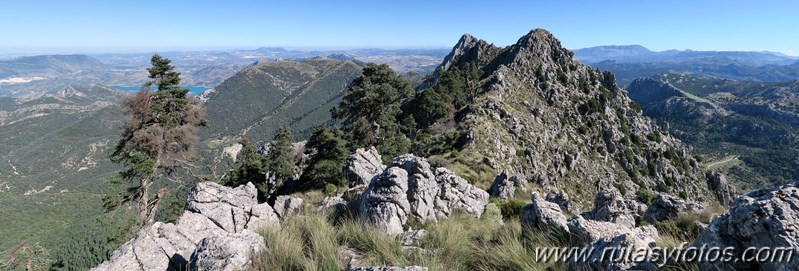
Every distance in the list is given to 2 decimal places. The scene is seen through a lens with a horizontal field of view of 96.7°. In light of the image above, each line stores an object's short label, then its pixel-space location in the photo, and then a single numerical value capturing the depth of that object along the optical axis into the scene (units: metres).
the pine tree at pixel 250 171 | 39.34
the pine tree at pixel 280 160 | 39.09
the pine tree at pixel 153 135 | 23.34
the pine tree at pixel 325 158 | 32.95
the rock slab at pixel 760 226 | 3.85
